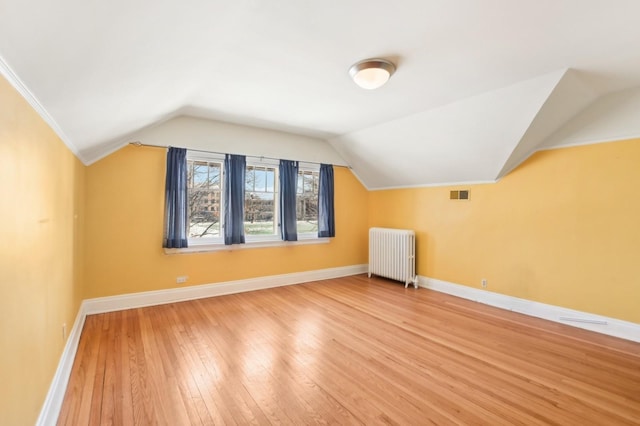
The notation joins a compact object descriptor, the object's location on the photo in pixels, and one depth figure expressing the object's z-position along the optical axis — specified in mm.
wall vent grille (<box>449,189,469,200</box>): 4293
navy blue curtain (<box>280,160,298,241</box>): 4699
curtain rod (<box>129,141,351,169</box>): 3602
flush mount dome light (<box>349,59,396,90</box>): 2393
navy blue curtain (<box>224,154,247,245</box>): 4180
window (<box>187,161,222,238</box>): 4090
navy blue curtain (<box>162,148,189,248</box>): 3736
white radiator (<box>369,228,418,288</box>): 4797
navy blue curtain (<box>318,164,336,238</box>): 5184
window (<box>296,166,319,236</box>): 5148
